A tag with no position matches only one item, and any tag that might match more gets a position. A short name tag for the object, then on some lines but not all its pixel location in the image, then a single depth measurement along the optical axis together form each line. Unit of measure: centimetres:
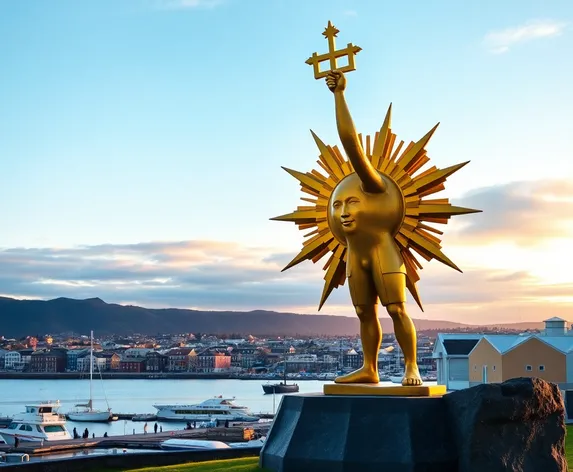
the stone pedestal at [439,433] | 973
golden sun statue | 1093
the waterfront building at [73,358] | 18038
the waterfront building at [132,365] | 17500
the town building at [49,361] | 17638
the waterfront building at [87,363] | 17400
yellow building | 3706
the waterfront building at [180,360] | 17700
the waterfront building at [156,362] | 17562
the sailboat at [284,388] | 10093
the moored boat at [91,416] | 6575
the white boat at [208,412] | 6007
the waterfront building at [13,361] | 18812
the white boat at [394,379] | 10544
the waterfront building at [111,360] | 17625
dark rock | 970
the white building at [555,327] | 4219
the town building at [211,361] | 17900
